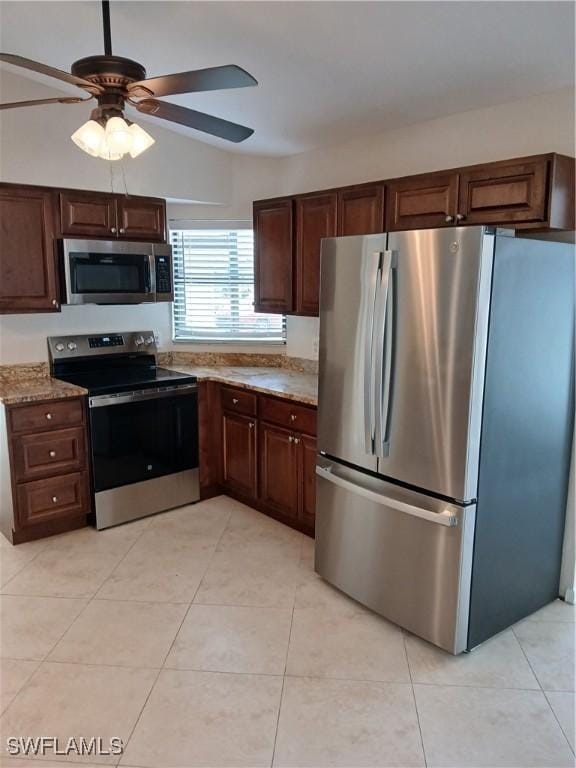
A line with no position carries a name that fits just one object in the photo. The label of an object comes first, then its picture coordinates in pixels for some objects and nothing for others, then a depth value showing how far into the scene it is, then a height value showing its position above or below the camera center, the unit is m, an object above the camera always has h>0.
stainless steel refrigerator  2.21 -0.55
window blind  4.46 +0.03
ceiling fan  1.87 +0.70
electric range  3.56 -0.89
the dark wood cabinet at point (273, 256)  3.78 +0.24
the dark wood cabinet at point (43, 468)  3.29 -1.07
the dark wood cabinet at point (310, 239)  3.50 +0.34
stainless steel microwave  3.57 +0.12
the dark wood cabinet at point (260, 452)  3.42 -1.06
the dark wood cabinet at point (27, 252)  3.38 +0.23
